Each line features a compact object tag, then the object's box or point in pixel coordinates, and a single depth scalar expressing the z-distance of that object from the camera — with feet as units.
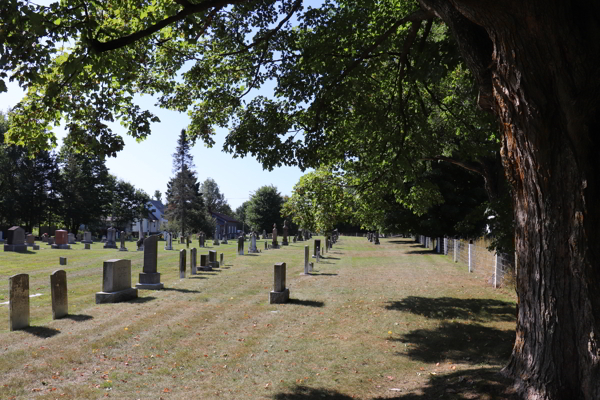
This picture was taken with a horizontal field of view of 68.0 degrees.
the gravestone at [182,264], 59.23
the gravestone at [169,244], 136.80
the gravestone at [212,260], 73.68
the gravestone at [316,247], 96.96
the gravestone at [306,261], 67.72
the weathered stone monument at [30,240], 125.55
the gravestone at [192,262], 65.10
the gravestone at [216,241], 163.59
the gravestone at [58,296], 34.22
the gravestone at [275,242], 145.91
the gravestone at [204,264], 69.97
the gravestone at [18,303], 30.55
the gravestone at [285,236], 162.30
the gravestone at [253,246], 118.32
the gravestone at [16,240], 104.99
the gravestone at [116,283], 40.52
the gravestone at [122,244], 125.16
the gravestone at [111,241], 133.93
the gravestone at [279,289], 42.83
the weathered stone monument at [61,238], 125.80
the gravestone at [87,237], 148.59
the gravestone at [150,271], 49.32
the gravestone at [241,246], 109.29
